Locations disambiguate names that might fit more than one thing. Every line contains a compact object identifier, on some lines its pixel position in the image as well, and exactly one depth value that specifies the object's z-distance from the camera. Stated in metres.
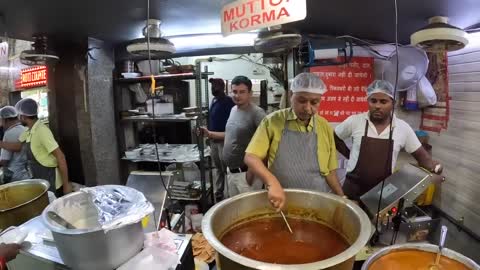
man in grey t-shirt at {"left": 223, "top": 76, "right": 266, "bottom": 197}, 2.87
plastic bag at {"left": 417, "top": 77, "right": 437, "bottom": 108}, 3.20
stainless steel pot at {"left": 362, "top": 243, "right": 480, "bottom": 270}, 0.99
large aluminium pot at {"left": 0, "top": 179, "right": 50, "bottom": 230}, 1.60
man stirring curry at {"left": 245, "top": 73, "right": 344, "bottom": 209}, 1.66
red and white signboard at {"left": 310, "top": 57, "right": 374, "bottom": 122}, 3.22
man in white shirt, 2.29
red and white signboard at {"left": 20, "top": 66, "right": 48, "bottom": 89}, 5.97
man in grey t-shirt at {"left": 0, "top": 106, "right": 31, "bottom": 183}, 2.81
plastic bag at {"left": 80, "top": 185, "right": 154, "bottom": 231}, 0.96
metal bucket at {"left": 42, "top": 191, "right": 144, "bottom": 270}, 0.90
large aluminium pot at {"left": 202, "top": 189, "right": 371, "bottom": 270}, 0.72
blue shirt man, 3.46
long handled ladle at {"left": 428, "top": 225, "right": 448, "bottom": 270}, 1.02
